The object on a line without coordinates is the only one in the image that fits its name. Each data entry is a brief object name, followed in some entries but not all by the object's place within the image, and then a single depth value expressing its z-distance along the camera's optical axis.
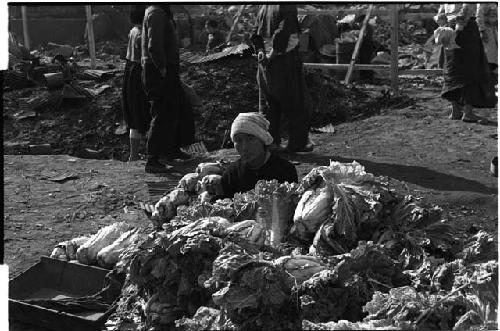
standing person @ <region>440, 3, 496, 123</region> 9.51
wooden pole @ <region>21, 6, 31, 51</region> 17.66
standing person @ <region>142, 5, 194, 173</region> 7.53
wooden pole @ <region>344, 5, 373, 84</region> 12.99
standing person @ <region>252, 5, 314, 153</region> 8.11
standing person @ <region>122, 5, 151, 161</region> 7.95
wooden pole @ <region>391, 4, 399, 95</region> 12.27
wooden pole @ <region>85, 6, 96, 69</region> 14.51
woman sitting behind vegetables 4.86
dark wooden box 4.23
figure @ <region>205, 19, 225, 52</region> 17.26
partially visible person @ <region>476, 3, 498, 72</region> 10.08
